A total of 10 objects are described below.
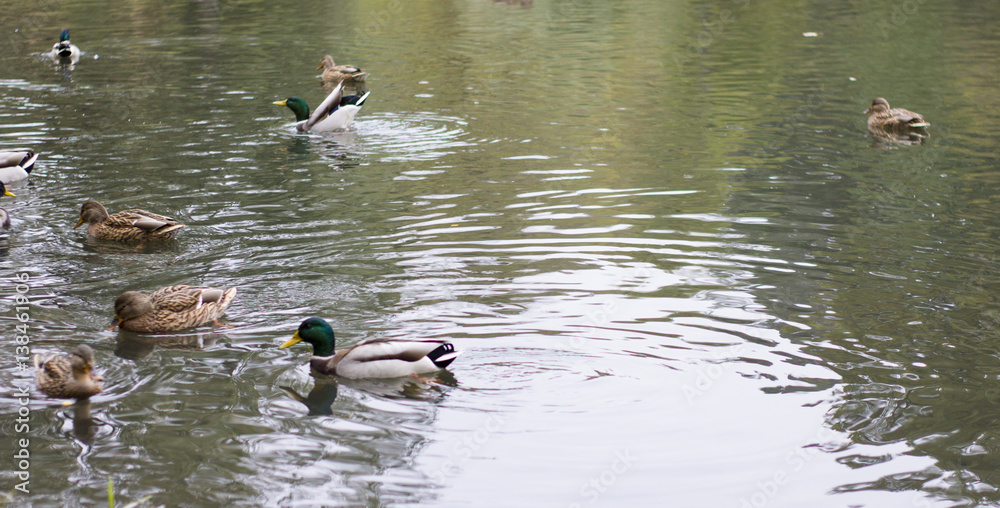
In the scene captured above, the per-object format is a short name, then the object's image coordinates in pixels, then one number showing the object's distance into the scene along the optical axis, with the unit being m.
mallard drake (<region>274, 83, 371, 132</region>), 16.86
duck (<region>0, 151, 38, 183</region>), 13.27
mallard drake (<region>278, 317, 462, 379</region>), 7.44
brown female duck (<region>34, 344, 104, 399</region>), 7.07
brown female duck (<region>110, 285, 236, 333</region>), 8.42
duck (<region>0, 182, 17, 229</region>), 11.29
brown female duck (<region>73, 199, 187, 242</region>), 10.95
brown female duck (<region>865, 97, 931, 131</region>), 16.50
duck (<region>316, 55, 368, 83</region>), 22.28
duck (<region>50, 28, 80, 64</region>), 24.31
